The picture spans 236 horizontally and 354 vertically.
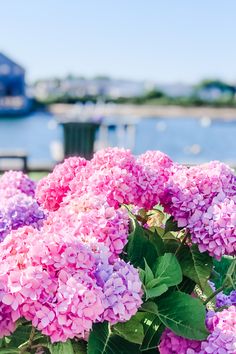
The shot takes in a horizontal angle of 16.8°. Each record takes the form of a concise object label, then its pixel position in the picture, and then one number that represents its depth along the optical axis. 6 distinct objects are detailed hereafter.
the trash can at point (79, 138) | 8.18
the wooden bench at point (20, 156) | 6.65
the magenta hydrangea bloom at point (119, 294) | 1.10
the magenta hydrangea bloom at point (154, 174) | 1.40
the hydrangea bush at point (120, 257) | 1.10
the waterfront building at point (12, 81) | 61.70
